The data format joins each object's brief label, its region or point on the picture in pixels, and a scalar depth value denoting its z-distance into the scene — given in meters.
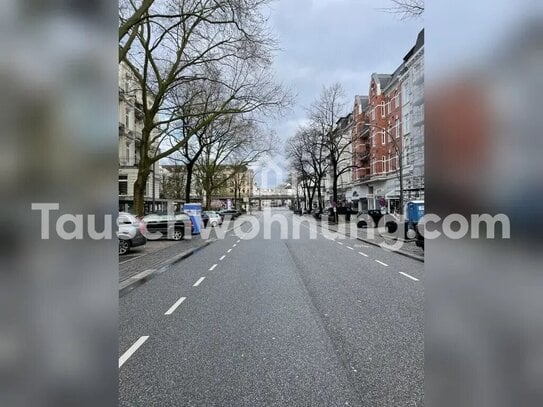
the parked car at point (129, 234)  15.19
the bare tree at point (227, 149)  35.09
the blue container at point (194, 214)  26.47
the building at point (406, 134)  37.84
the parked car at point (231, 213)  61.61
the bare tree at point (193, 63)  15.00
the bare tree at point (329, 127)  39.34
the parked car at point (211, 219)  38.62
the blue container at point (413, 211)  16.92
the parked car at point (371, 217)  32.38
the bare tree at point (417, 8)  10.34
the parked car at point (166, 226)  22.86
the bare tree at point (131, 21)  12.12
